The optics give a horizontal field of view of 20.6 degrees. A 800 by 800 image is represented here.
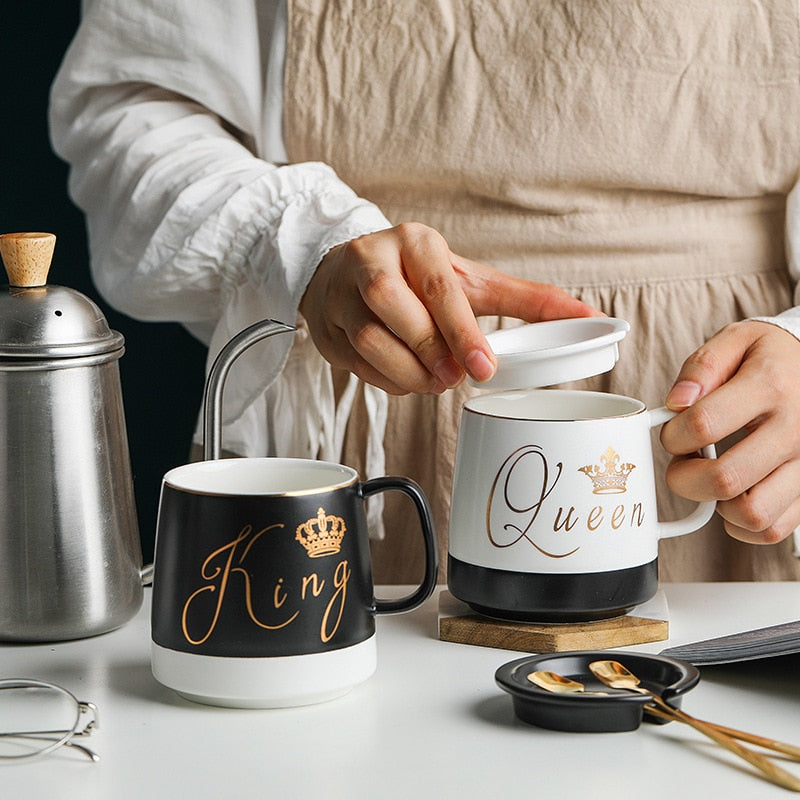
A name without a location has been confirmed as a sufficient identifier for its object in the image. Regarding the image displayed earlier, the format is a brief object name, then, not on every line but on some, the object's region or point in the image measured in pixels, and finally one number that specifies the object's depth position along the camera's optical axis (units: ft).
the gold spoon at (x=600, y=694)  2.89
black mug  2.99
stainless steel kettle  3.25
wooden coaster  3.26
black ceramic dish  2.95
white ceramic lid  3.24
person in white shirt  4.10
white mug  3.23
